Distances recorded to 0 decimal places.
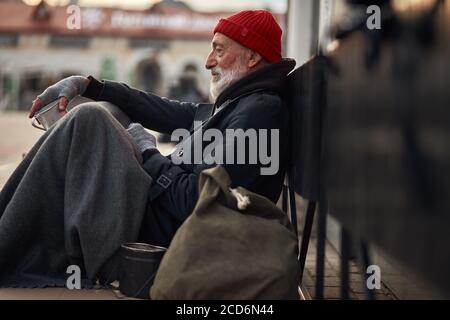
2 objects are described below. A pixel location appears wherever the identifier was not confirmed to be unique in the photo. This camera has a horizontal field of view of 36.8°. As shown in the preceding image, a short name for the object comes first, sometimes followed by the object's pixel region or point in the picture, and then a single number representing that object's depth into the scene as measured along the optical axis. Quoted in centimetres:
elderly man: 241
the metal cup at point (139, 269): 223
